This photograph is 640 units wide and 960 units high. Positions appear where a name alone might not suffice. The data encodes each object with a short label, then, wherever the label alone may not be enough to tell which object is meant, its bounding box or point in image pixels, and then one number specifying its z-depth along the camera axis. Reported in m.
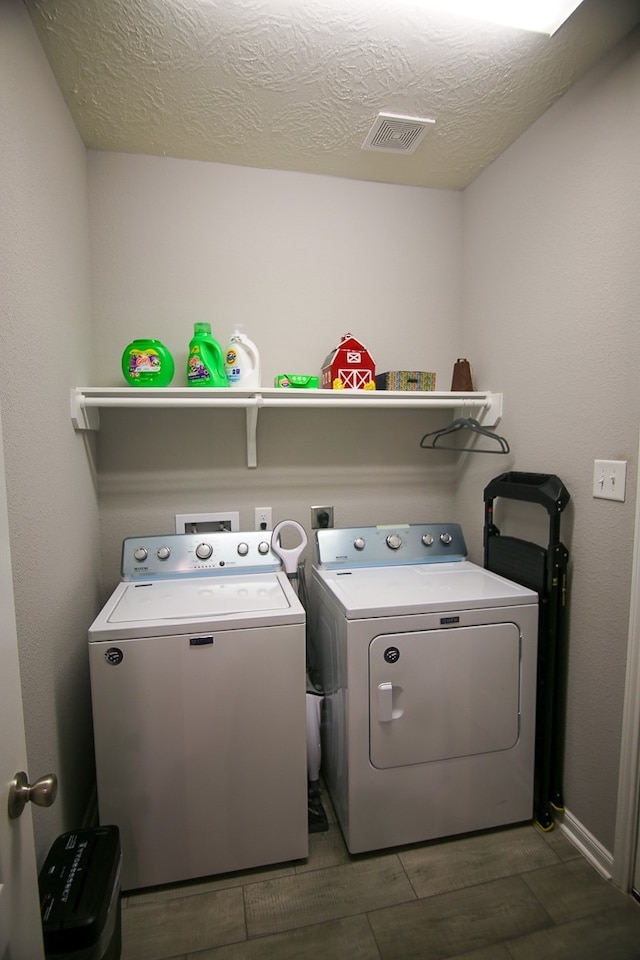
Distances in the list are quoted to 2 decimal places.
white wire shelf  1.65
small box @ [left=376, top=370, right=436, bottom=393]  1.95
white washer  1.32
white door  0.67
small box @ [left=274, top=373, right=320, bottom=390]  1.86
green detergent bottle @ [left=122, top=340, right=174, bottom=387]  1.74
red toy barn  1.89
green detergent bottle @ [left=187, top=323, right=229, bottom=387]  1.78
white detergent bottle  1.82
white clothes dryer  1.45
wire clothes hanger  1.88
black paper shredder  0.97
